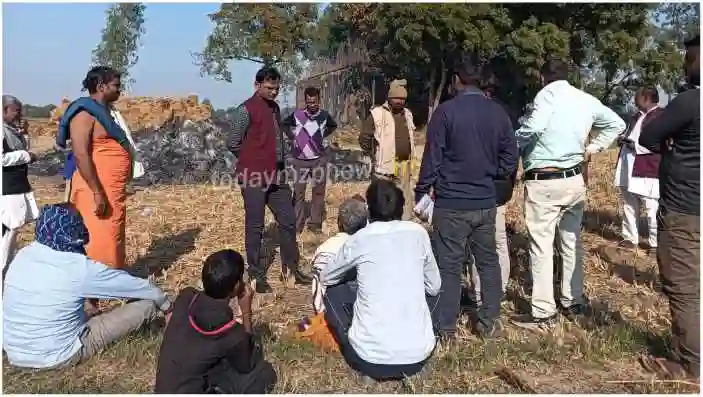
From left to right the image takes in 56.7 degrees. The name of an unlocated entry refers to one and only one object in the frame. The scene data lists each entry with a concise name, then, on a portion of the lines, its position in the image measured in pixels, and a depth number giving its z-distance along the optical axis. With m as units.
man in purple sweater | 7.56
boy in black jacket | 3.17
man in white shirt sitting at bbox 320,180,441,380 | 3.50
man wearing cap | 6.74
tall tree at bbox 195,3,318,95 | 31.02
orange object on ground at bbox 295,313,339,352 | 4.19
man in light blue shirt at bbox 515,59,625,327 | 4.43
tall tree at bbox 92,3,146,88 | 29.22
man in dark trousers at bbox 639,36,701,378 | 3.47
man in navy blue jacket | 4.14
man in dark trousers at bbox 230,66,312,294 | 5.34
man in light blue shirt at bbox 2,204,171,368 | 3.69
